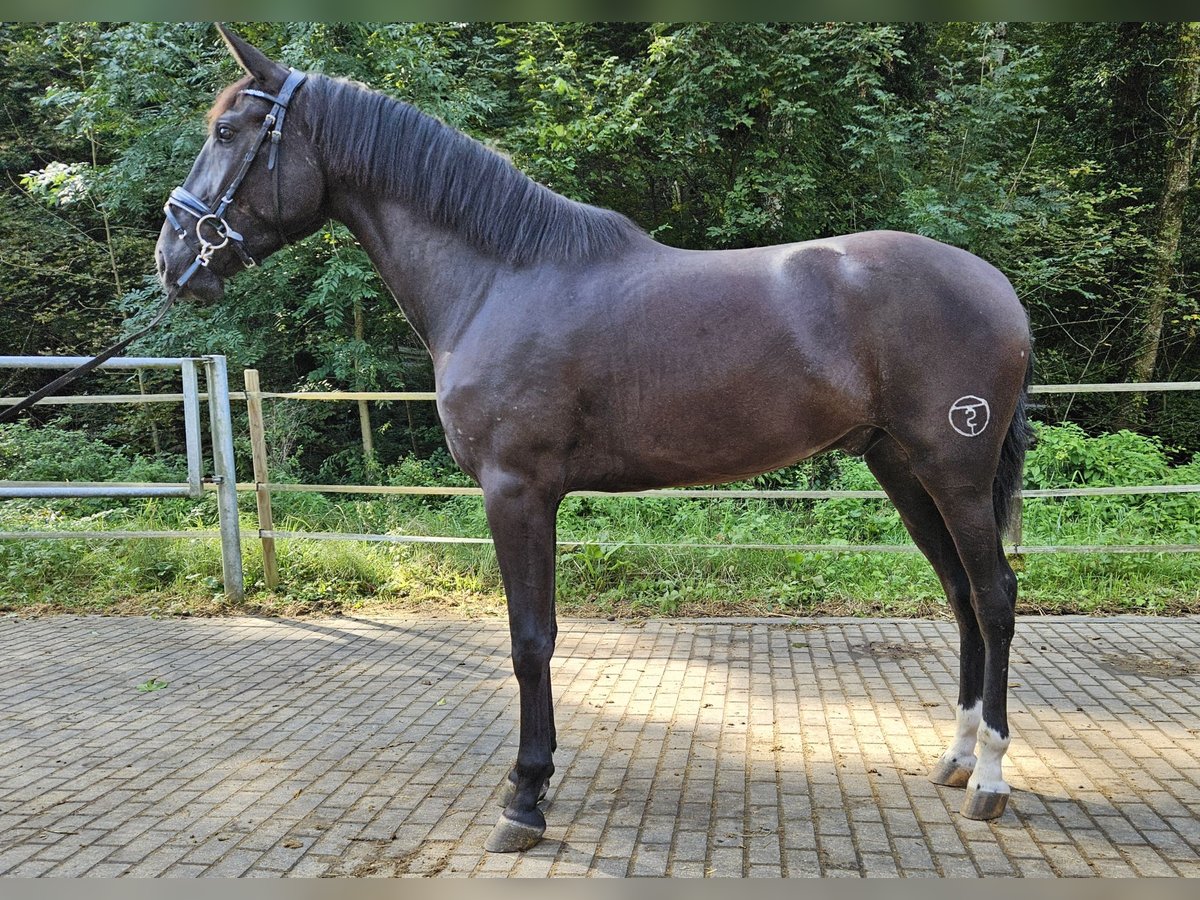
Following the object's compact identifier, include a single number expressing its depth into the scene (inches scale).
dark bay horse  110.5
